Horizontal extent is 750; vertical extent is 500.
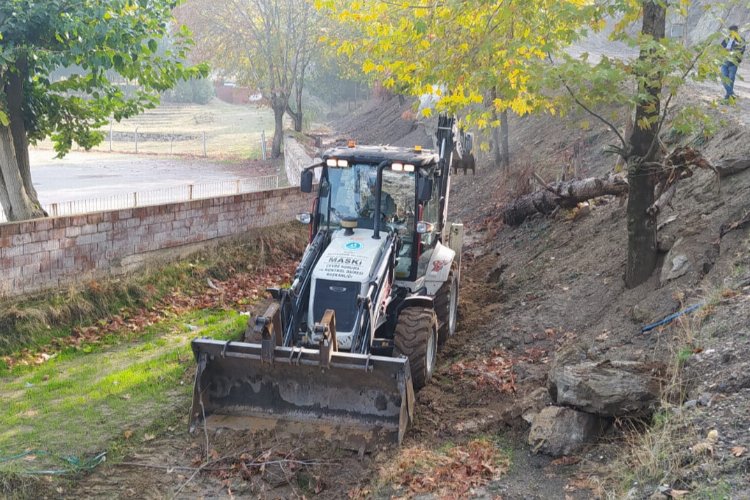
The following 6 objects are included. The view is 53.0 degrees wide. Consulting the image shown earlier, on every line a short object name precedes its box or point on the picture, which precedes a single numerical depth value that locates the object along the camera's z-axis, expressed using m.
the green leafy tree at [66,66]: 11.50
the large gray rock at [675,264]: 9.19
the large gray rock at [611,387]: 6.62
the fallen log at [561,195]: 13.12
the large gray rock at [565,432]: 6.72
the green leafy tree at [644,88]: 8.38
